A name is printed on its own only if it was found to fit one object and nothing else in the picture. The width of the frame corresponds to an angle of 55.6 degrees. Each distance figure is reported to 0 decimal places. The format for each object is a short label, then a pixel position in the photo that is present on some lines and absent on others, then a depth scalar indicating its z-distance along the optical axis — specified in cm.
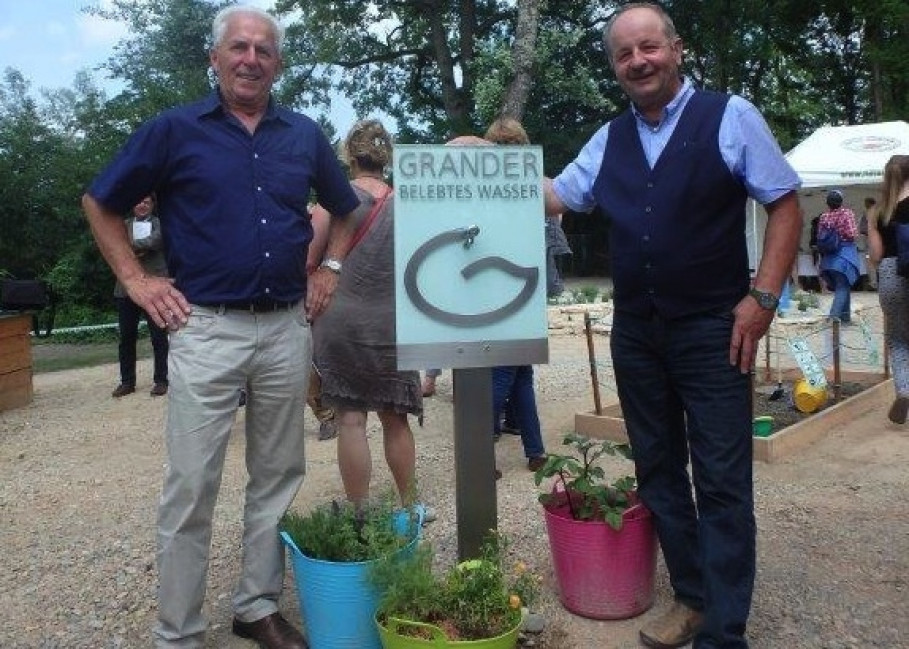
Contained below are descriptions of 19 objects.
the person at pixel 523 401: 468
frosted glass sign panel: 274
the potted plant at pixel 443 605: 236
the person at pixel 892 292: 530
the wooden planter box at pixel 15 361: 732
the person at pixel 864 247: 1582
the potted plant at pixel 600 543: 284
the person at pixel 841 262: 1083
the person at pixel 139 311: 667
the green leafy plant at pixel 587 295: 1389
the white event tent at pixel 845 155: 1289
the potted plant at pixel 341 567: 254
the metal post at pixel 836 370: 588
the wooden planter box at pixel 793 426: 480
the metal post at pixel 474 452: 284
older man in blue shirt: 256
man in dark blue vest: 243
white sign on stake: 569
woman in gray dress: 347
